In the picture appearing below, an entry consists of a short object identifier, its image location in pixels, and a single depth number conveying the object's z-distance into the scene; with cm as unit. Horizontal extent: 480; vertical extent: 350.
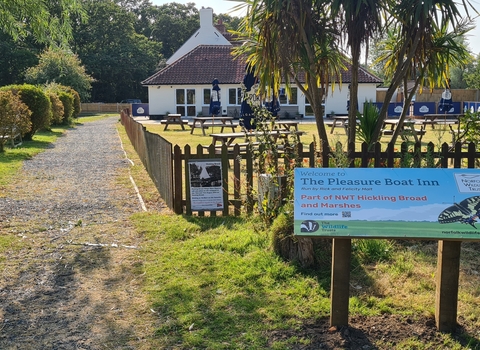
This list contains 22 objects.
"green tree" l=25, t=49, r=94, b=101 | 5131
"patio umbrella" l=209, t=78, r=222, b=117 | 2790
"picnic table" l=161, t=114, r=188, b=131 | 2740
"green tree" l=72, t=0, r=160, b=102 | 6625
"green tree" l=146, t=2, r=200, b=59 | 8456
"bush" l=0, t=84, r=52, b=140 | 2206
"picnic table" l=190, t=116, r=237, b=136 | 2246
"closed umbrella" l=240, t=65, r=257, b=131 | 1684
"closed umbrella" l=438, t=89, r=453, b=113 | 3024
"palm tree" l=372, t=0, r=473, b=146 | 693
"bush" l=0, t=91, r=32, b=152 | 1733
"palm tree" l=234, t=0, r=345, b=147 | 741
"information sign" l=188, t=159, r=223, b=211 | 767
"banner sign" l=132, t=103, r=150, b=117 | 4581
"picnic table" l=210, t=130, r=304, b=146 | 1431
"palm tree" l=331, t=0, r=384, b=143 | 701
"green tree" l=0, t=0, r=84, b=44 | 806
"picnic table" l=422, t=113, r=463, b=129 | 2492
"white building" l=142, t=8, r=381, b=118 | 3906
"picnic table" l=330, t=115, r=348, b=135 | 2353
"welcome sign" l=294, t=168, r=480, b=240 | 369
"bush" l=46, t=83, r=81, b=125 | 3572
